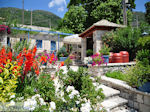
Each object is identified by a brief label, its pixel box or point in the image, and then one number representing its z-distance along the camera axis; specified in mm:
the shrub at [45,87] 1886
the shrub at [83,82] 1892
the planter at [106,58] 5749
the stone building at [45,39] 13906
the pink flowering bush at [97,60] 5268
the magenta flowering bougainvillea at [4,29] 8730
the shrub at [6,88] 1733
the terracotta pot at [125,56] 6184
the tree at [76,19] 18125
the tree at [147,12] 23500
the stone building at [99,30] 7421
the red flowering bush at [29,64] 2158
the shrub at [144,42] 6112
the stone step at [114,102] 3201
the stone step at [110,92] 3645
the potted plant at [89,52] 11148
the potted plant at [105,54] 5764
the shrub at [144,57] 3643
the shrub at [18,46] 3448
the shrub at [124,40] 6656
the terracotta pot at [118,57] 6074
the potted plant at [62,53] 9922
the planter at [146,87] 3245
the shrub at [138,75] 3387
